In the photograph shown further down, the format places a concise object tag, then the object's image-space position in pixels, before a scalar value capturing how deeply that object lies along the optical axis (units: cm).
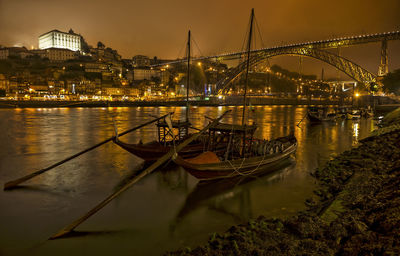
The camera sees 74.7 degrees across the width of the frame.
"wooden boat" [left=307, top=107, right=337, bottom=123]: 3244
